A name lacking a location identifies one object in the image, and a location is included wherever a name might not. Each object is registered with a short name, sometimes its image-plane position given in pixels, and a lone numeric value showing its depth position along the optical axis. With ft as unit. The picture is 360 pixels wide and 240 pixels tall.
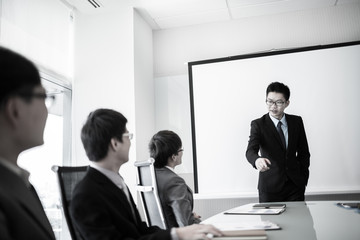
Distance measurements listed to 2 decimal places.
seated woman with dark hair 6.23
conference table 4.07
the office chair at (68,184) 4.42
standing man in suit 9.14
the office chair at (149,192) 6.24
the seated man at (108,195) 3.71
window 11.00
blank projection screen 11.53
